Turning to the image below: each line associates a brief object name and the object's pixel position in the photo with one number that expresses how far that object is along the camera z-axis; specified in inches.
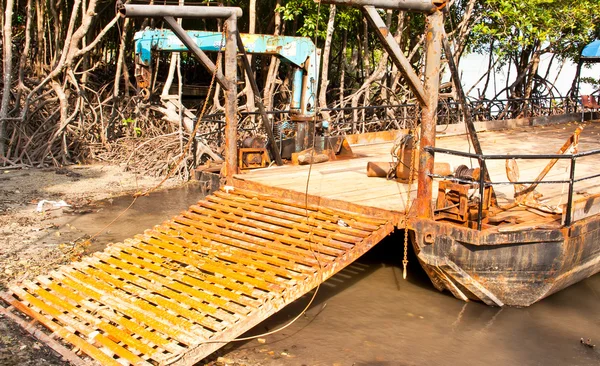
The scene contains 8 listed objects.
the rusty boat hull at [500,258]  243.0
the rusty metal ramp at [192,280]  198.8
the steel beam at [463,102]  252.2
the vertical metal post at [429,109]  237.5
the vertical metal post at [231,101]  294.8
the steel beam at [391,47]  233.1
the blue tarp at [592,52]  612.7
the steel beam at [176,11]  264.1
